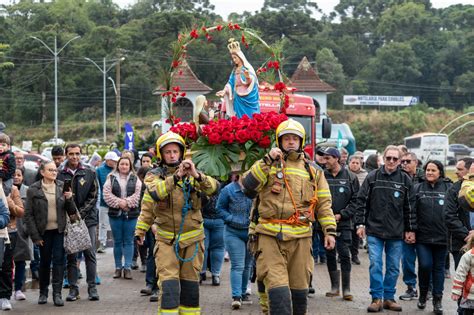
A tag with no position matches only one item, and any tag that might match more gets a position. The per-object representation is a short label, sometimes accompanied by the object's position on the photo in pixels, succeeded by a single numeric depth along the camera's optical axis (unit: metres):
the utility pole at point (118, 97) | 53.71
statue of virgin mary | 12.60
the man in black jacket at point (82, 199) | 12.36
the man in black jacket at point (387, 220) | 11.49
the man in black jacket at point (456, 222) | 10.37
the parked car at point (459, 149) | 84.12
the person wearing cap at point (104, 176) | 15.23
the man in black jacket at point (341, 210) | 12.51
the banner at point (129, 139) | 27.29
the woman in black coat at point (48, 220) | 11.75
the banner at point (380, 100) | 103.38
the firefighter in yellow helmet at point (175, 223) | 9.11
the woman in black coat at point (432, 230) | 11.55
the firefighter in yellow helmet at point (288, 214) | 8.77
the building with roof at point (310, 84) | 66.64
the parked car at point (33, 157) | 31.30
